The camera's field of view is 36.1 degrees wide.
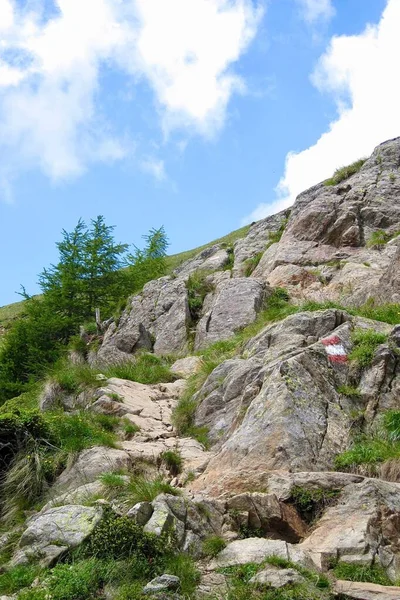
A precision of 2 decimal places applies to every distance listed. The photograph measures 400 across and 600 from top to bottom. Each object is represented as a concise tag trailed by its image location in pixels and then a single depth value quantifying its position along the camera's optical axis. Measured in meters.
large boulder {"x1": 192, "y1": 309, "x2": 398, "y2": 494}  8.99
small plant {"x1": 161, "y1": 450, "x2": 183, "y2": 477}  10.28
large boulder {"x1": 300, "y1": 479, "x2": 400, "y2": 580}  6.73
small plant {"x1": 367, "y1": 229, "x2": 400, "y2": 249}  20.84
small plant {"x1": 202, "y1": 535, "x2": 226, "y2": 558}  7.18
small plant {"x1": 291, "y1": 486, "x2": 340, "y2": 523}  7.74
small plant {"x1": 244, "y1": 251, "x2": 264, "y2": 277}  23.64
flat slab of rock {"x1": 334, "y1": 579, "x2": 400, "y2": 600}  5.82
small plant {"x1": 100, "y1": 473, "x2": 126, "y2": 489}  8.48
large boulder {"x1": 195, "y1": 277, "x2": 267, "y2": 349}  18.58
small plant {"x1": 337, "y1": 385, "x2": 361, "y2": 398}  10.23
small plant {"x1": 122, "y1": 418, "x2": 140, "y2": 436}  11.83
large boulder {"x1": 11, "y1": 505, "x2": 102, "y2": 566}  7.24
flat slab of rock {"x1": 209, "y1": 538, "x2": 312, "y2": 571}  6.63
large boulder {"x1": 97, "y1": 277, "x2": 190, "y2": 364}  20.42
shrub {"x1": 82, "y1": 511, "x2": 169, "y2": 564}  6.93
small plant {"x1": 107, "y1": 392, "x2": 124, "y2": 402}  13.22
